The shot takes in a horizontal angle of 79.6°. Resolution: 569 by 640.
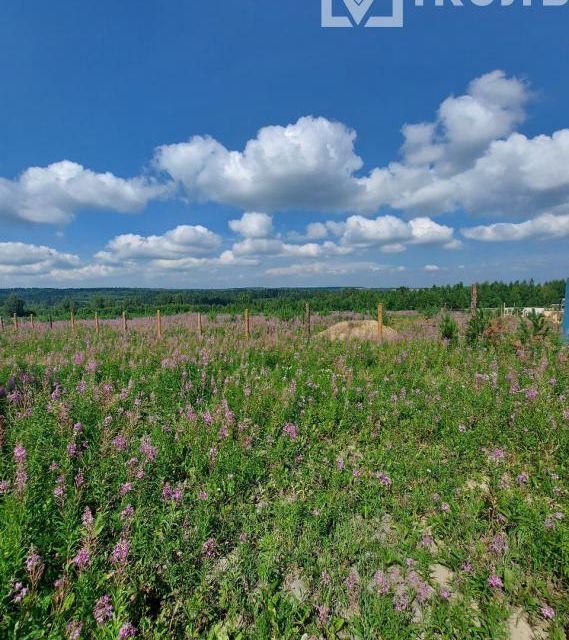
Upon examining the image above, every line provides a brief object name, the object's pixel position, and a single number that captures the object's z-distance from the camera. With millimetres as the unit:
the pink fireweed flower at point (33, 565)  2119
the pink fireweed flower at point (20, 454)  3150
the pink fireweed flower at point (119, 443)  4021
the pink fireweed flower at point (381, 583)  2613
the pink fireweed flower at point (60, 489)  3029
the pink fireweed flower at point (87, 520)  2594
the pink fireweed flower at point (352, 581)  2674
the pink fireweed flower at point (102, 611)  2100
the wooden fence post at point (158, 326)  18138
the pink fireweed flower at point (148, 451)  3852
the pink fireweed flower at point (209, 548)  2839
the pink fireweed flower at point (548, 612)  2426
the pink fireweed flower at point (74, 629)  1928
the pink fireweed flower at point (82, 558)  2291
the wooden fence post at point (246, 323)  14879
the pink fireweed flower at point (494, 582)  2629
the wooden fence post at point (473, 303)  13295
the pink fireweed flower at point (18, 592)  2005
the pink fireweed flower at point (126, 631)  1931
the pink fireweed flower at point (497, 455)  4047
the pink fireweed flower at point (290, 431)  4824
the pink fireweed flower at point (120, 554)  2428
